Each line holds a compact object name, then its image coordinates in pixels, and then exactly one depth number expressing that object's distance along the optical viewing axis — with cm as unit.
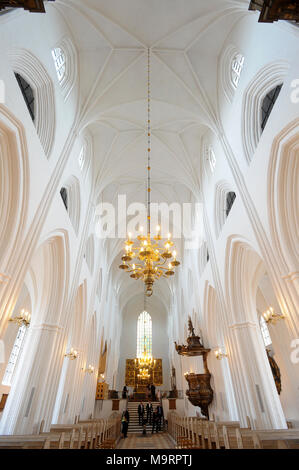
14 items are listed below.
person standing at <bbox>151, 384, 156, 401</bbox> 2286
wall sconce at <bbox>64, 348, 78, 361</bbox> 1106
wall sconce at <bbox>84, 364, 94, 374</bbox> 1478
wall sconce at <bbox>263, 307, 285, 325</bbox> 656
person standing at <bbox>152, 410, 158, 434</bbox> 1585
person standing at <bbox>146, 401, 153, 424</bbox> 1779
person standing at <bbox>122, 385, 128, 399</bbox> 2322
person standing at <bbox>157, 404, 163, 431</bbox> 1669
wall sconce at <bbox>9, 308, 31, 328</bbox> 666
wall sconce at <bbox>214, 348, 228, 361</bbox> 1084
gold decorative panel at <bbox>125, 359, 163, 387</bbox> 2602
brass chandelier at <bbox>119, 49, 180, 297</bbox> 671
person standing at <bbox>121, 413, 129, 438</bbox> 1388
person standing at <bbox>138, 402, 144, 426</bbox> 1727
